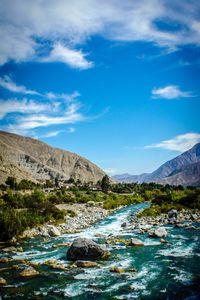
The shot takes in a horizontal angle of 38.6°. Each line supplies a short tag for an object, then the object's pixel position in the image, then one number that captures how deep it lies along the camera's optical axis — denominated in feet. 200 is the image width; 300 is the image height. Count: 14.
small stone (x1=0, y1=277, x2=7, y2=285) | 53.84
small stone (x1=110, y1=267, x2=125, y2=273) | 59.21
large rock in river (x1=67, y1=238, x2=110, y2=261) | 69.97
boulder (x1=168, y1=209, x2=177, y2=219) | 126.84
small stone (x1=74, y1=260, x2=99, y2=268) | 64.03
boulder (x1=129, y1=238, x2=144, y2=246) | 81.23
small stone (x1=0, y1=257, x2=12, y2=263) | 69.56
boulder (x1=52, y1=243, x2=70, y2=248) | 85.13
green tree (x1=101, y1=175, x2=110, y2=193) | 398.07
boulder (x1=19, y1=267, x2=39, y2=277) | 58.95
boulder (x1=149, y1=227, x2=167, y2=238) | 89.76
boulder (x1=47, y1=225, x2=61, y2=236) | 104.94
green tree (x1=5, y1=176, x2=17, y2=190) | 290.70
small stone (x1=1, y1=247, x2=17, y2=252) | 81.61
